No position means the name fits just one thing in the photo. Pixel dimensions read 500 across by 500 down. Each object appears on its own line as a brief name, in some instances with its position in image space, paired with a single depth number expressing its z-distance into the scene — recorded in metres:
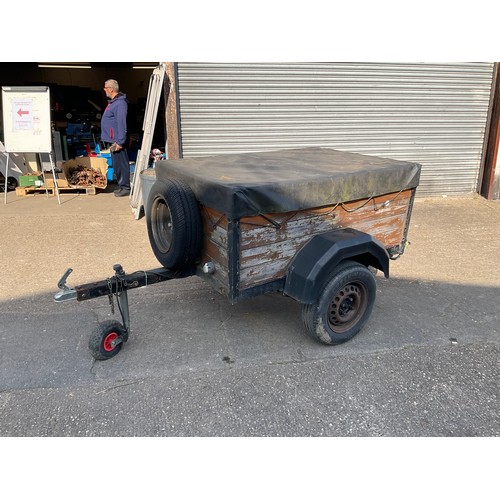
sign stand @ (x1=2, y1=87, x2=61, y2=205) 7.66
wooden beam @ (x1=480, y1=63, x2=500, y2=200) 8.28
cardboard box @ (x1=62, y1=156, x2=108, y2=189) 8.80
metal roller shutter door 7.46
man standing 7.71
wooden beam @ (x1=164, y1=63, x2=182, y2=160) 7.12
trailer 2.96
